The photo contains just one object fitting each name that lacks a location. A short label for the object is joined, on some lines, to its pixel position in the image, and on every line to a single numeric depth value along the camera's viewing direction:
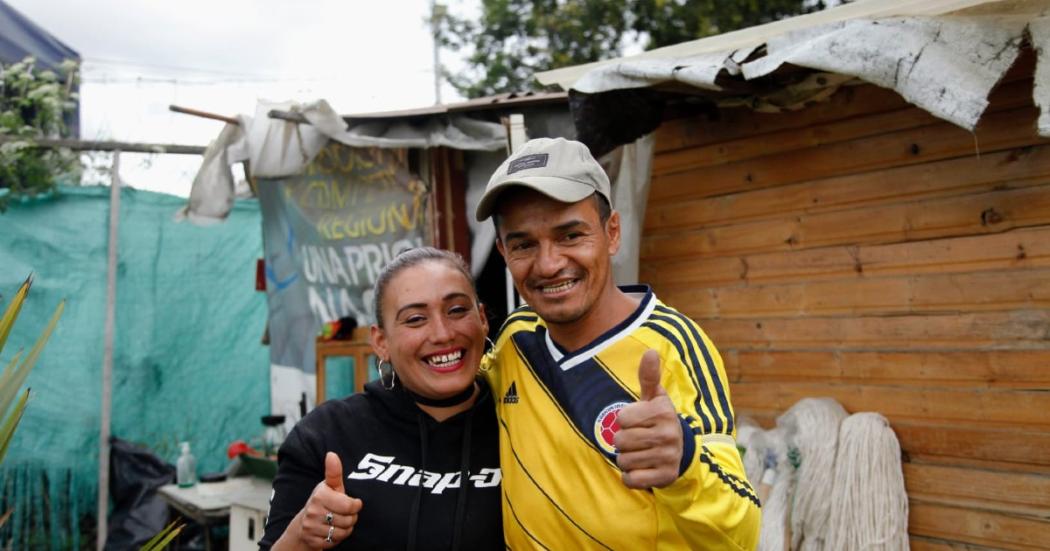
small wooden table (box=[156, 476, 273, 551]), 5.46
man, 1.63
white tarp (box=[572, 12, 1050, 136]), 2.93
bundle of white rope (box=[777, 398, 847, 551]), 4.06
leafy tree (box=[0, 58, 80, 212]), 6.35
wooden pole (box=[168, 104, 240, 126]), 5.46
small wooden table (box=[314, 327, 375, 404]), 5.76
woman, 2.12
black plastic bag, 6.54
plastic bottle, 6.20
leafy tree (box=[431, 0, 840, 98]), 12.25
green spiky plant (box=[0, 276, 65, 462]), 2.17
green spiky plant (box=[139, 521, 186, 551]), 2.20
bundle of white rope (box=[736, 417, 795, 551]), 4.12
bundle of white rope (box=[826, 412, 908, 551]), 3.89
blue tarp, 8.37
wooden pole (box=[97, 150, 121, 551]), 6.50
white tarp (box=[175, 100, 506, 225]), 5.20
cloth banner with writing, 5.91
